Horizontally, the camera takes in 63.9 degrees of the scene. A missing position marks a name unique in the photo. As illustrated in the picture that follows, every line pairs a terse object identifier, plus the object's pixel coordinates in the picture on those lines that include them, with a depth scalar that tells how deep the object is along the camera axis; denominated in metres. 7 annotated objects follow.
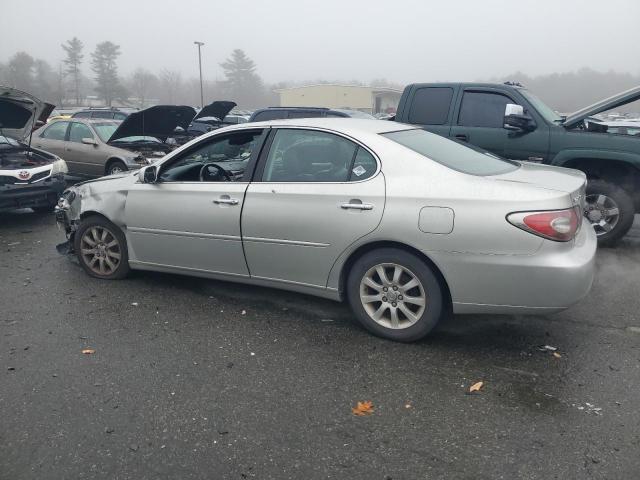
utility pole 50.26
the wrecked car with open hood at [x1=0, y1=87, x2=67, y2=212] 7.20
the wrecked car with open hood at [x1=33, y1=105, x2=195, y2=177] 8.86
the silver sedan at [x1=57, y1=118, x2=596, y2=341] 3.21
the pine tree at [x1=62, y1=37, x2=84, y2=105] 83.25
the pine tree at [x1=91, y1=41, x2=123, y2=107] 79.10
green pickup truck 5.77
